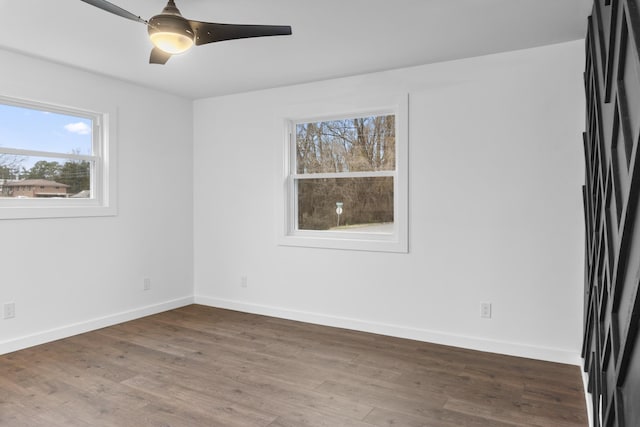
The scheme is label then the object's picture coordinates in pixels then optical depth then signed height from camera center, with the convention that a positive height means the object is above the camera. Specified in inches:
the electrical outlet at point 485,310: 138.8 -32.5
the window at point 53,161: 141.0 +14.9
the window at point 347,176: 156.0 +10.8
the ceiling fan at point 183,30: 83.2 +34.8
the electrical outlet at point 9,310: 136.7 -32.2
